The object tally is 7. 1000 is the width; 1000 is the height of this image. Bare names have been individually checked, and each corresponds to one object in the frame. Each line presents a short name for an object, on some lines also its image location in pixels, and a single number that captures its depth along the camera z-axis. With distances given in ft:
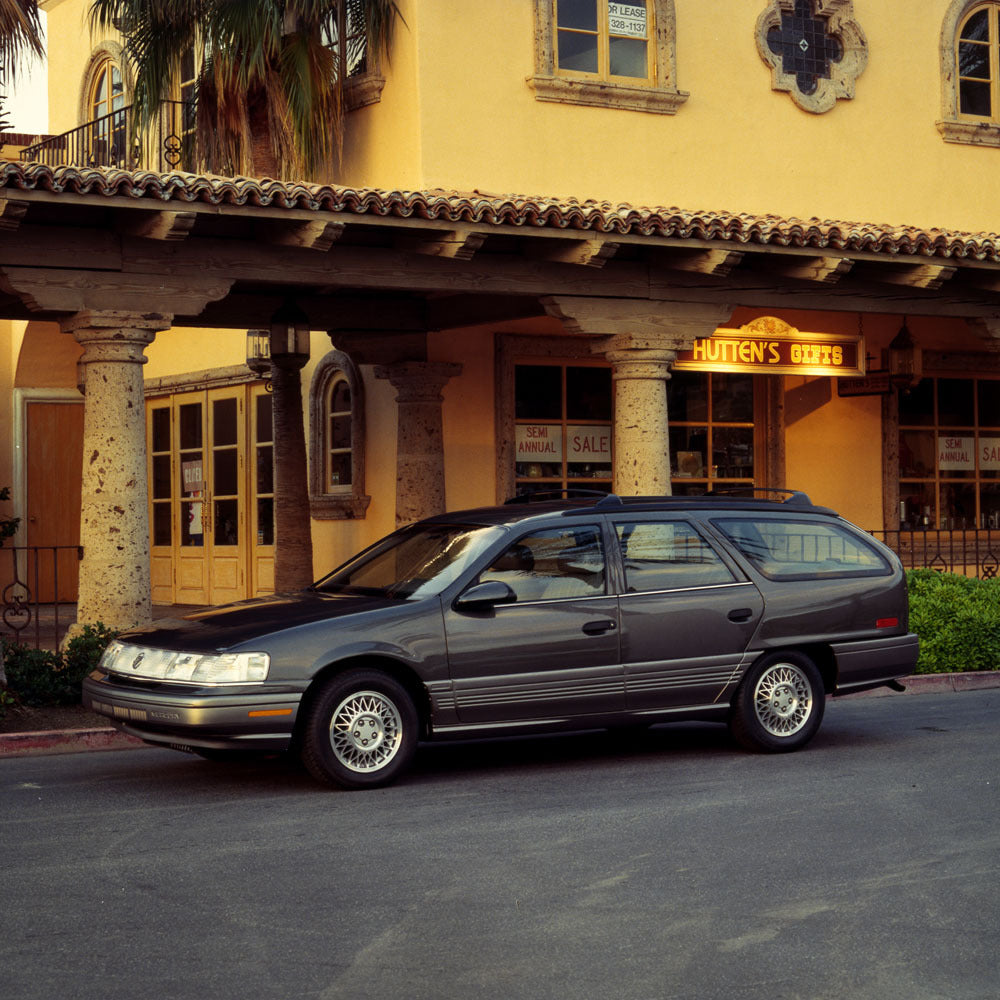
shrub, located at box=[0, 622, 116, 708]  36.55
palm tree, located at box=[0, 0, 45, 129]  39.40
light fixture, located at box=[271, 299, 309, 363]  49.70
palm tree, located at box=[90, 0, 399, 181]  52.60
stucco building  39.37
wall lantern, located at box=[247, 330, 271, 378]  60.54
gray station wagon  26.53
